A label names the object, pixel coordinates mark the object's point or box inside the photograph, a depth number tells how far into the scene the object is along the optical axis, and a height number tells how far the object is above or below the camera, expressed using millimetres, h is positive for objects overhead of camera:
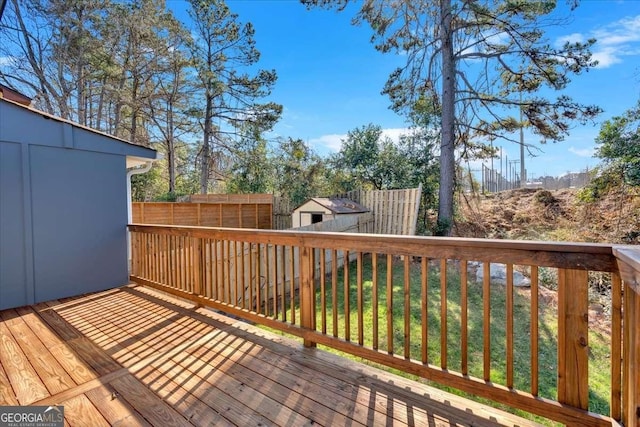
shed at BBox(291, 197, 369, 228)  7922 -51
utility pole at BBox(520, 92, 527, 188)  12629 +1302
